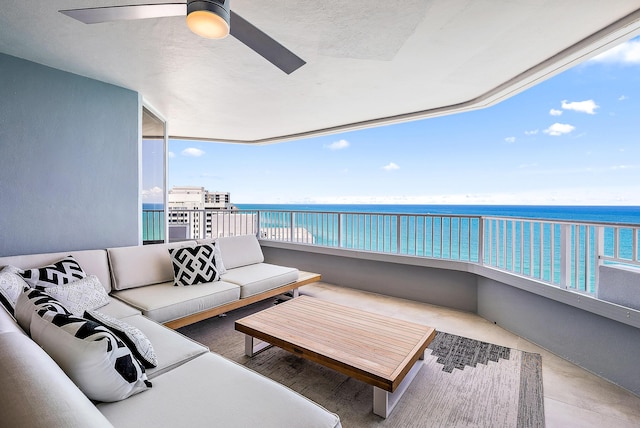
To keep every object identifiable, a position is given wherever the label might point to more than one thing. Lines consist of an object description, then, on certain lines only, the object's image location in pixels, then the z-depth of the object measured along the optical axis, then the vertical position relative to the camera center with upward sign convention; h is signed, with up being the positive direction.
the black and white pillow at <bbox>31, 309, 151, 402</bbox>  1.04 -0.55
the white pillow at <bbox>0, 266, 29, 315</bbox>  1.67 -0.48
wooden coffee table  1.69 -0.91
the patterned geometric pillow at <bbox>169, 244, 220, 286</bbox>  2.93 -0.55
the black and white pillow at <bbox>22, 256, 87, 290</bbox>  2.08 -0.48
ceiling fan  1.38 +1.09
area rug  1.73 -1.26
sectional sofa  0.73 -0.79
